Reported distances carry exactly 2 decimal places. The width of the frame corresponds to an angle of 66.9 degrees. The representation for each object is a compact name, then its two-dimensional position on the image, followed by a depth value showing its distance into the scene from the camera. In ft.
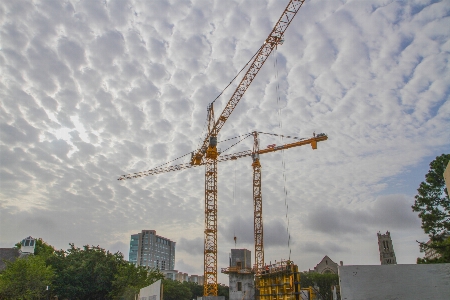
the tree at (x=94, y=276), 157.07
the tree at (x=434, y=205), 113.50
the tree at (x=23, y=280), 121.60
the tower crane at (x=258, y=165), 196.44
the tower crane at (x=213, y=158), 158.34
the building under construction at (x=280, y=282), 103.19
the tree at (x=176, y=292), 256.93
